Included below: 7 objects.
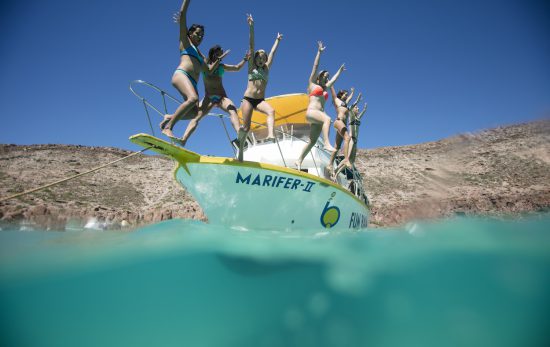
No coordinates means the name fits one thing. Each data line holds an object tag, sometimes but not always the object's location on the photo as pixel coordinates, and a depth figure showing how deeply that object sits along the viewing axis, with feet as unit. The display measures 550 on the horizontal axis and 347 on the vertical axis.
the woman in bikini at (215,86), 15.92
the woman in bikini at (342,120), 24.36
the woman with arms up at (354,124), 27.63
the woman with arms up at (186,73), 13.57
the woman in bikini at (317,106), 18.92
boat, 15.19
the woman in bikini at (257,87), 16.56
